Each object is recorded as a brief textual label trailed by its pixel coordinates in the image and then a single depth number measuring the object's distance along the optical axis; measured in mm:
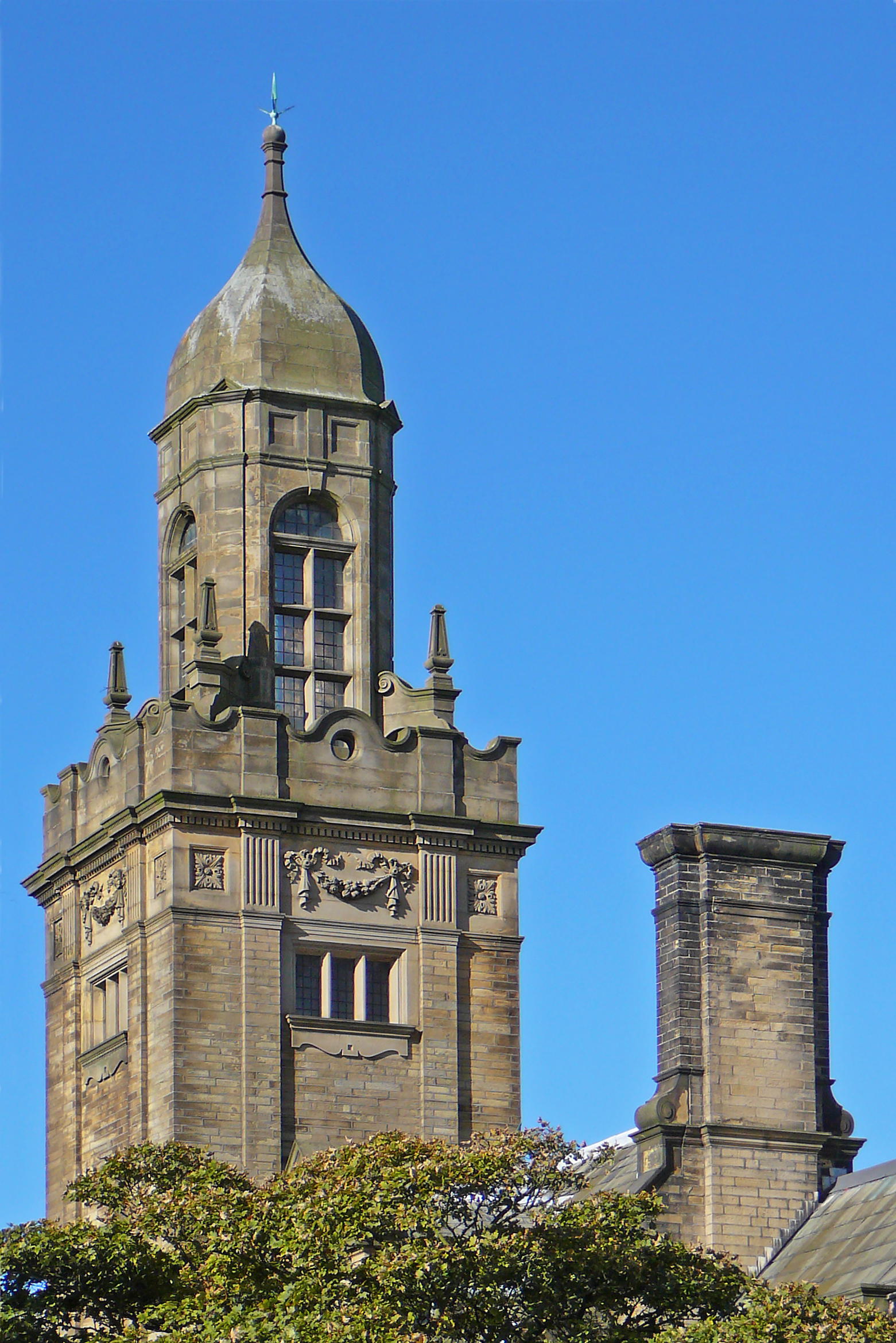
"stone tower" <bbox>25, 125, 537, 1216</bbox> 72812
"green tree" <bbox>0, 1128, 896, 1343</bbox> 48219
